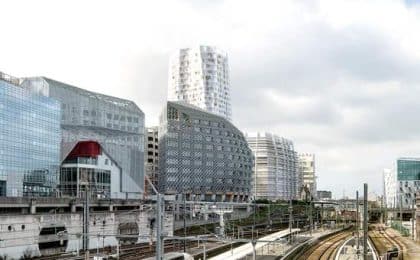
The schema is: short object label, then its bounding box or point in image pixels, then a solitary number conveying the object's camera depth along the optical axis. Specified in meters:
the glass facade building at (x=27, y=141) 75.38
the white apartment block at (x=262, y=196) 192.62
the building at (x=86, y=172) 88.06
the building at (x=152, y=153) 152.25
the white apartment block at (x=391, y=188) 167.73
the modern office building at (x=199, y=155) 138.88
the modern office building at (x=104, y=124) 94.19
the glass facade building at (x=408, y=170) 151.62
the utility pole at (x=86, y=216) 33.84
